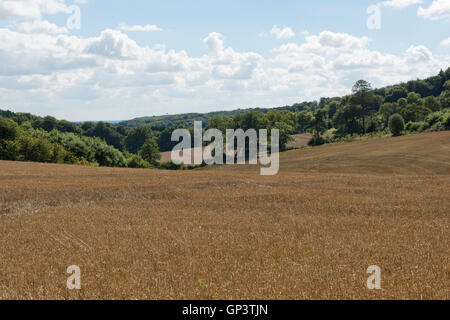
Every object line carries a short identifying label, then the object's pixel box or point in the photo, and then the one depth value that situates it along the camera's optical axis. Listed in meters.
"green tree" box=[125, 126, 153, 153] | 164.25
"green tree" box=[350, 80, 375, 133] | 102.94
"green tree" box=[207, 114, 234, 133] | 113.77
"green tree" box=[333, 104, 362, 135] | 105.06
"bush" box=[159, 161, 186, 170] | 93.56
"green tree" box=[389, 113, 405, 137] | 81.19
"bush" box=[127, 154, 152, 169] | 92.68
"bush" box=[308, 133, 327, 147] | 93.85
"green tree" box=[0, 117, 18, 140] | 67.31
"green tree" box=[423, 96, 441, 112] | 118.04
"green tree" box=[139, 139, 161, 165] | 117.03
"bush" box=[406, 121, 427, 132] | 80.60
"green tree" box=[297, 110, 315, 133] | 179.75
